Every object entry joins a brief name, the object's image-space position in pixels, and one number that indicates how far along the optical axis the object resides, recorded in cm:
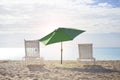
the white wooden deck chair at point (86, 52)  622
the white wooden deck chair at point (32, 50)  643
